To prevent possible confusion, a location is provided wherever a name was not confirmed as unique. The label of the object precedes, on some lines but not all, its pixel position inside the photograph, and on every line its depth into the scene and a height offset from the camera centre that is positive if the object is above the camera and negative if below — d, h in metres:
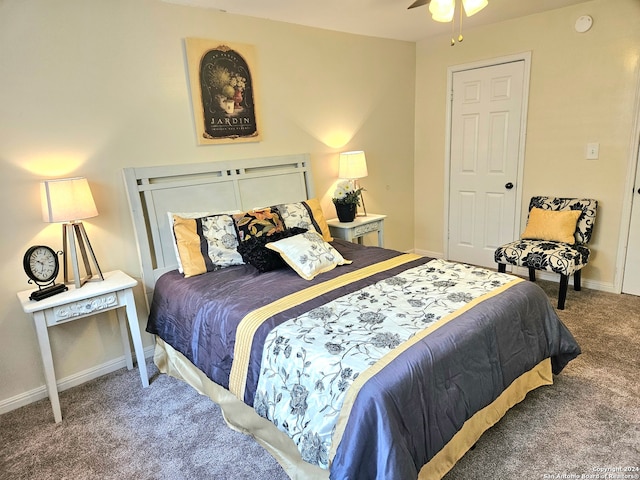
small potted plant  3.71 -0.47
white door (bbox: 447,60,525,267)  3.99 -0.17
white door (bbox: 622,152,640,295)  3.40 -1.00
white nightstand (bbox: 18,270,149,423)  2.21 -0.79
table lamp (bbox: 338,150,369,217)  3.77 -0.15
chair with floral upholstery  3.31 -0.89
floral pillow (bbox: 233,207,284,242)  2.83 -0.48
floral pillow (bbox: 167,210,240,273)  2.71 -0.40
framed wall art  2.96 +0.48
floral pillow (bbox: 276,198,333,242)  3.13 -0.49
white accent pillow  2.51 -0.64
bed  1.51 -0.81
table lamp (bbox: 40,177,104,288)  2.27 -0.26
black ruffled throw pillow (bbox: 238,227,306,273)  2.60 -0.62
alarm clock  2.26 -0.57
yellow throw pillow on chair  3.53 -0.75
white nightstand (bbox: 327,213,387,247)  3.66 -0.71
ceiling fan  2.20 +0.72
